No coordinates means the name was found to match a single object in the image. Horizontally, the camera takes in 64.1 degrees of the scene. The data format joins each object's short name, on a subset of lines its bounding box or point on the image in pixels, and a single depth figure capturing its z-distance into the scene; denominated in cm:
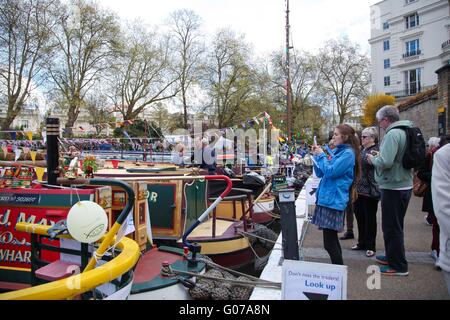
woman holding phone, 367
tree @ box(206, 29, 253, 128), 3638
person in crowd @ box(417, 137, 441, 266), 468
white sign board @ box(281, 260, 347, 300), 264
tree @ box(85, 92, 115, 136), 3525
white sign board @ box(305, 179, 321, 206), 779
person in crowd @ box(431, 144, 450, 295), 236
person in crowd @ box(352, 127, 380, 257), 496
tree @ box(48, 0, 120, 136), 3244
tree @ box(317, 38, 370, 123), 4941
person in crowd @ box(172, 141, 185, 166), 1061
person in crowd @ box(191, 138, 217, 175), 902
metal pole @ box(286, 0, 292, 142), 2536
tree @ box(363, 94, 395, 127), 2899
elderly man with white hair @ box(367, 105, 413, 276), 386
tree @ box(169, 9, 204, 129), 3844
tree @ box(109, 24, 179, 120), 3766
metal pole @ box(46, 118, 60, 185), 464
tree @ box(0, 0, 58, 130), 2595
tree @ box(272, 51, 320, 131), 4454
